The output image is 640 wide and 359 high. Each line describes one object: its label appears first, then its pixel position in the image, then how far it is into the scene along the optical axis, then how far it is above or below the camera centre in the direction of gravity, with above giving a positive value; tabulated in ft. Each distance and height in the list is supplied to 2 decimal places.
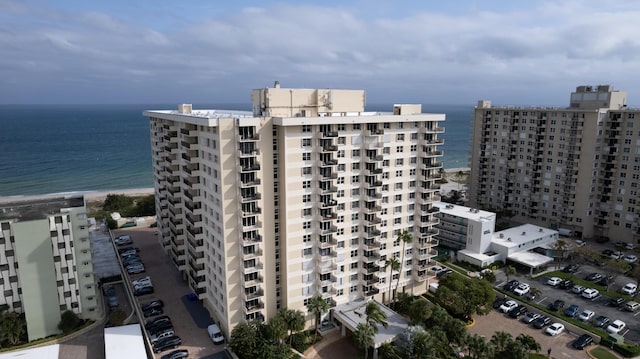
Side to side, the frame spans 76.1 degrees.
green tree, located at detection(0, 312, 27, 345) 159.12 -82.63
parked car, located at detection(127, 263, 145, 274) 229.93 -86.16
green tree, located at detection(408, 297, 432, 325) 171.73 -82.68
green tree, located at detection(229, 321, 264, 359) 154.20 -85.76
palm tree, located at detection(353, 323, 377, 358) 149.48 -80.74
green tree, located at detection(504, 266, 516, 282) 221.05 -84.26
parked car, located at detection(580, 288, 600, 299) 215.31 -94.39
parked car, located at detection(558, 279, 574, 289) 226.17 -94.00
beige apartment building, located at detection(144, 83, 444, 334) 160.35 -36.43
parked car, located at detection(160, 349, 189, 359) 158.60 -92.61
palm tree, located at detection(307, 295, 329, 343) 166.20 -76.95
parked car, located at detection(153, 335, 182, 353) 163.53 -91.63
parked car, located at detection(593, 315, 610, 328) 187.11 -95.22
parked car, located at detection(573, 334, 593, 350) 171.83 -95.91
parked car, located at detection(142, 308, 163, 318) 189.26 -91.02
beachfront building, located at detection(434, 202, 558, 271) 251.60 -80.93
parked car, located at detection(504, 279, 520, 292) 222.07 -93.33
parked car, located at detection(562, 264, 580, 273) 244.96 -92.71
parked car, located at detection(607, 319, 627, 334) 182.70 -95.61
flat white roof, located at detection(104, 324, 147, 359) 152.35 -87.43
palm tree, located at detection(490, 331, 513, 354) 146.82 -81.41
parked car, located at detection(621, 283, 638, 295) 219.41 -94.20
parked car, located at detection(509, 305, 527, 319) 196.20 -94.84
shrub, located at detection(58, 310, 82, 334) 171.32 -86.13
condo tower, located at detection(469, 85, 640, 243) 280.31 -37.28
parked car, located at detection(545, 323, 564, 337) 181.83 -95.74
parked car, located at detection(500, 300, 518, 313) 199.93 -94.01
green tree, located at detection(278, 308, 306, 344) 164.86 -82.14
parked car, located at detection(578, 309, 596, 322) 192.34 -94.95
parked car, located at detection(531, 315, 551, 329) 187.73 -95.77
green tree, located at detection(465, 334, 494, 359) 140.77 -80.26
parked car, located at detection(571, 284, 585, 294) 220.43 -94.21
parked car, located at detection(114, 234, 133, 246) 273.13 -83.86
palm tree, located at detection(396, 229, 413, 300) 193.57 -59.27
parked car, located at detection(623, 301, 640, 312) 203.72 -95.62
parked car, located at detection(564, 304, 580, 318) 196.65 -94.94
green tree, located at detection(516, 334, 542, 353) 155.35 -86.17
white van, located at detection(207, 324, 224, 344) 169.27 -91.43
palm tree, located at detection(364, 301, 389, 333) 153.38 -75.13
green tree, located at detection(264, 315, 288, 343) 160.04 -83.57
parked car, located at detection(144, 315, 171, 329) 178.71 -90.57
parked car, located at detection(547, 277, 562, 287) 229.45 -93.72
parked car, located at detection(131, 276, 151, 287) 211.41 -86.21
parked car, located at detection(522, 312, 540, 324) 191.11 -95.19
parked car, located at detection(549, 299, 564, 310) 202.18 -94.35
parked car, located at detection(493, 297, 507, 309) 205.09 -94.67
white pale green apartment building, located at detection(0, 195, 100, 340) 161.99 -60.36
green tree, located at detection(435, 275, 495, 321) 185.06 -82.53
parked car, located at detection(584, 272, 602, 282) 235.20 -93.81
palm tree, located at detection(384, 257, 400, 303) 189.67 -70.44
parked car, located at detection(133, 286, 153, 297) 206.48 -88.35
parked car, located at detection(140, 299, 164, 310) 192.95 -89.39
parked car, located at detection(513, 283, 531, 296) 217.15 -93.31
